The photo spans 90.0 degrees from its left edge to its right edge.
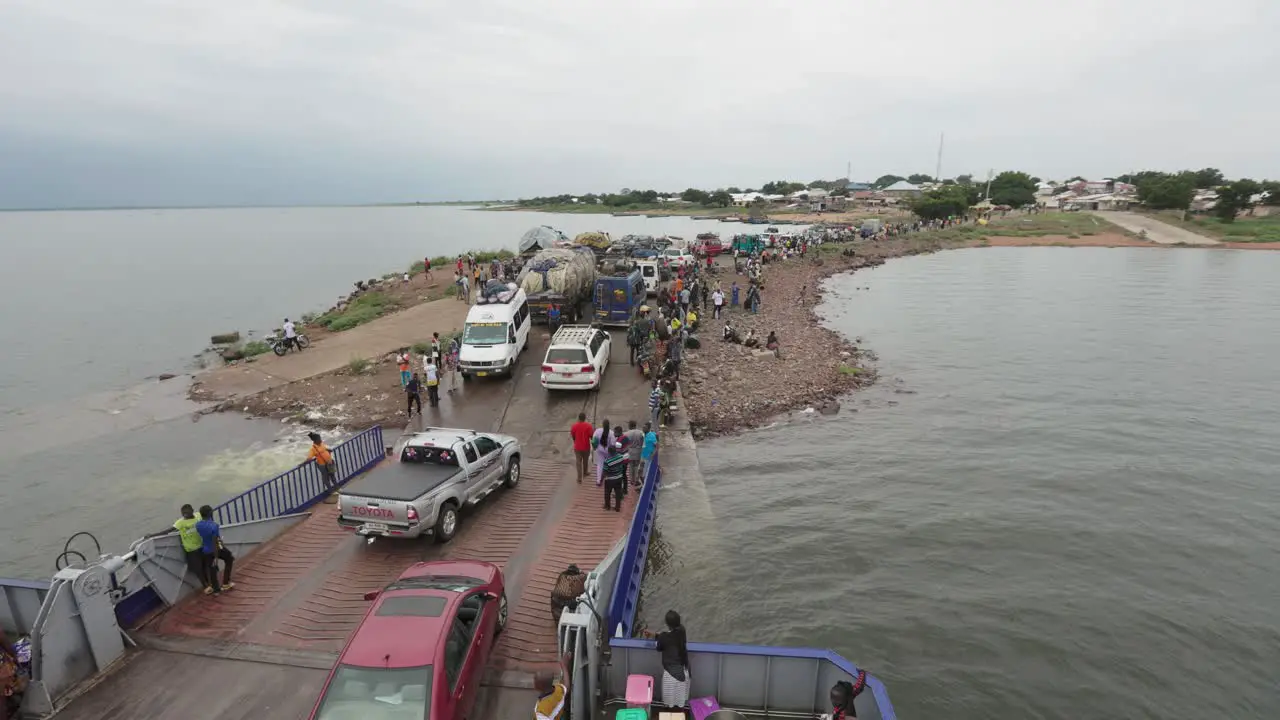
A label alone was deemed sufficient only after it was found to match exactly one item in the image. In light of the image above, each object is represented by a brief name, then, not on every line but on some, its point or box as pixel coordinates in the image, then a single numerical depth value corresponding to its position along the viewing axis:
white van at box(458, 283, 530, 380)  19.36
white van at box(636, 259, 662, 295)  31.94
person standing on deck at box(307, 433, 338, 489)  12.08
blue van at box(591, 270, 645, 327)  24.98
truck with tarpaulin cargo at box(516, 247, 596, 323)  25.33
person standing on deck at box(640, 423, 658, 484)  13.28
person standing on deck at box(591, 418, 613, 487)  11.98
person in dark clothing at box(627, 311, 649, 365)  20.34
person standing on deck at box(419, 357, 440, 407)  18.17
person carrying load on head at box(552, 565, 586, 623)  8.11
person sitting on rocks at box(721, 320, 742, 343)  27.38
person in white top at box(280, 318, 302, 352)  28.64
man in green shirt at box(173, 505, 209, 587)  8.88
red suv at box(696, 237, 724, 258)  50.84
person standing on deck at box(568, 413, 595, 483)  12.85
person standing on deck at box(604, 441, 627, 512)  11.73
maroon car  5.87
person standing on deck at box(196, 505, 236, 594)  8.98
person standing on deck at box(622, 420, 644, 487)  12.54
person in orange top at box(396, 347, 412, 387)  17.84
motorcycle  28.91
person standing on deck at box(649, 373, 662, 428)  16.25
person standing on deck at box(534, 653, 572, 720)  6.39
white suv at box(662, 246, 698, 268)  39.30
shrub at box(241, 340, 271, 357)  31.34
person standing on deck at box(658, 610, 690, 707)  6.88
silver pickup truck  9.91
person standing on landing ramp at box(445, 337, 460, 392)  20.12
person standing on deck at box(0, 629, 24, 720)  6.70
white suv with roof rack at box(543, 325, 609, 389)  17.81
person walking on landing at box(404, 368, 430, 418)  17.36
